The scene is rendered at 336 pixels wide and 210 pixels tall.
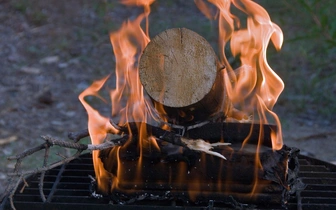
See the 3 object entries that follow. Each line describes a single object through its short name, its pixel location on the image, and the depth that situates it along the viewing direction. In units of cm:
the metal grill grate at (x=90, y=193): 415
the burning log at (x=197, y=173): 422
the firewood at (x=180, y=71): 432
